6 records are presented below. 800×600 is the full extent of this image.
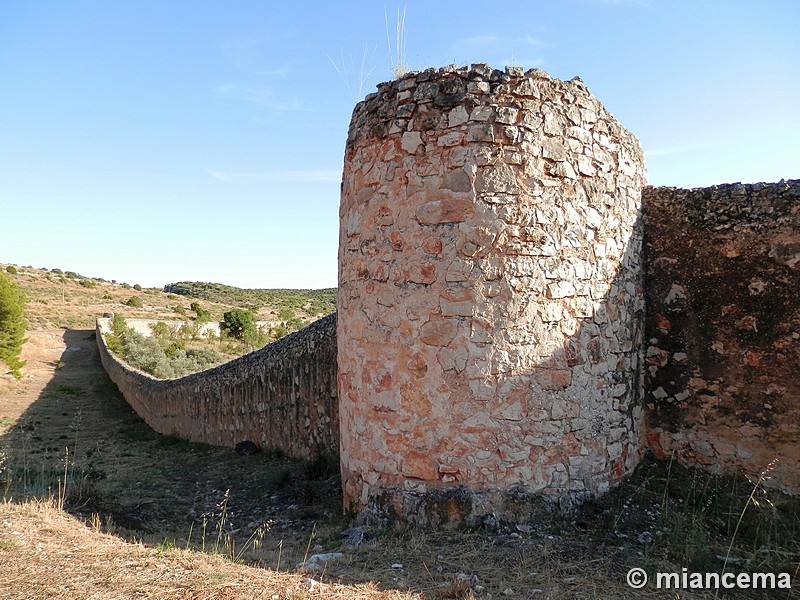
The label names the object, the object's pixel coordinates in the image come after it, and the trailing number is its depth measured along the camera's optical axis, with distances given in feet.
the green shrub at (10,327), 67.10
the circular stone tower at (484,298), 13.55
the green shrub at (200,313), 120.99
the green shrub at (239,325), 103.28
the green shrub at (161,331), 105.08
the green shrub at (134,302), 150.85
